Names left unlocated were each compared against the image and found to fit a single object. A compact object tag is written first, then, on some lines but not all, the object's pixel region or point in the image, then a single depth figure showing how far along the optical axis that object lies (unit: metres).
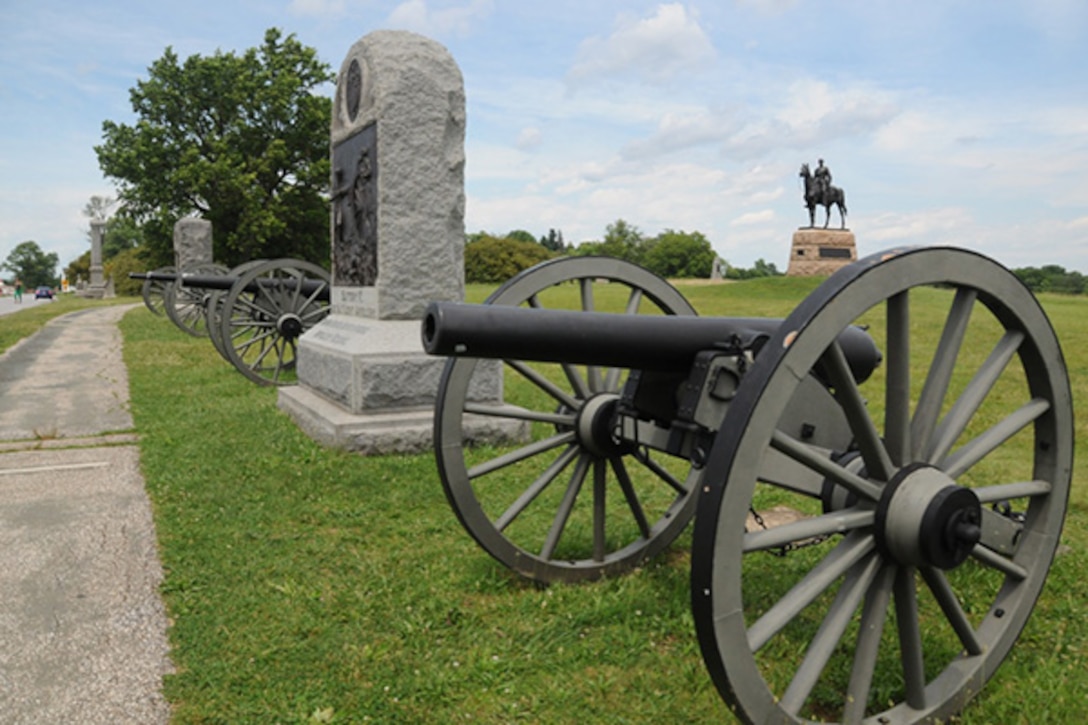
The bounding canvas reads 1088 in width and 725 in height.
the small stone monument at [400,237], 6.81
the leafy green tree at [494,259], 56.38
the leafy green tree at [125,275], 48.47
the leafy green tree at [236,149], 30.48
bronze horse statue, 35.12
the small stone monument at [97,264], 43.91
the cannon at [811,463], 2.14
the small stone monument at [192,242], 22.12
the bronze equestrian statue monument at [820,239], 35.16
